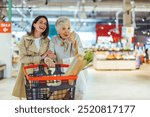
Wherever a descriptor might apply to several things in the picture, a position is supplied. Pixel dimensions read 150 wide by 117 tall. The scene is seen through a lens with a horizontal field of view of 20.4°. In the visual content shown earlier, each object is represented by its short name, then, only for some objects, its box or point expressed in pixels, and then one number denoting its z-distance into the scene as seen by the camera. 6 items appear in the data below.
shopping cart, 2.69
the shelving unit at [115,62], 19.17
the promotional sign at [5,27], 12.88
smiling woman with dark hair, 3.14
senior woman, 3.10
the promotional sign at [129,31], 21.13
